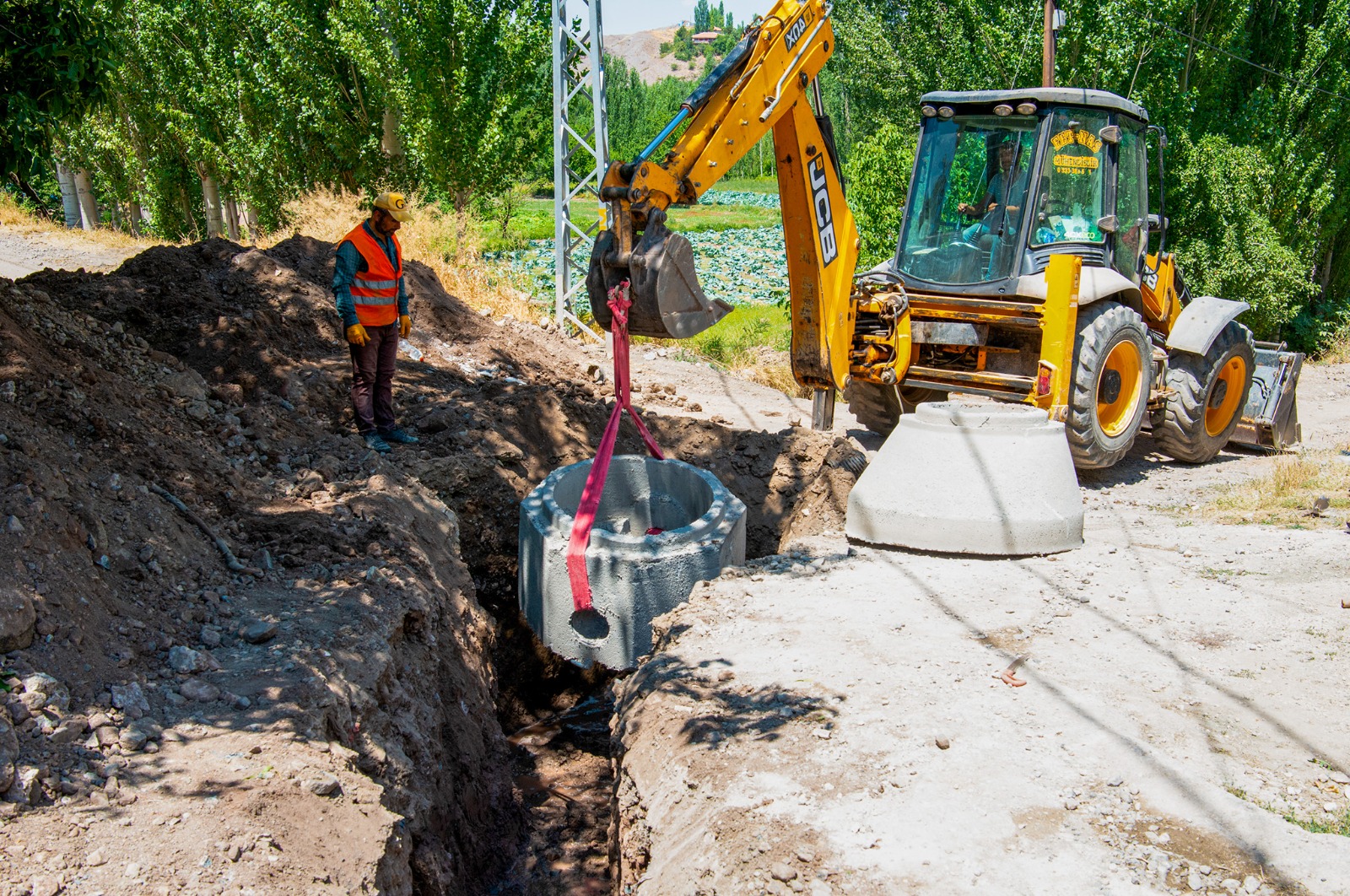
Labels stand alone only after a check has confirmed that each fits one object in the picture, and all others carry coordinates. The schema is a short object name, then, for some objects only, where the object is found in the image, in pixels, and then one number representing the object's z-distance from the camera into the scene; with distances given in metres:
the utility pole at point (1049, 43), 13.30
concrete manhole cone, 6.20
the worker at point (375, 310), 6.89
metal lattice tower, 12.34
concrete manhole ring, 5.89
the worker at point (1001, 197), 7.88
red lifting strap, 5.86
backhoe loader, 7.36
